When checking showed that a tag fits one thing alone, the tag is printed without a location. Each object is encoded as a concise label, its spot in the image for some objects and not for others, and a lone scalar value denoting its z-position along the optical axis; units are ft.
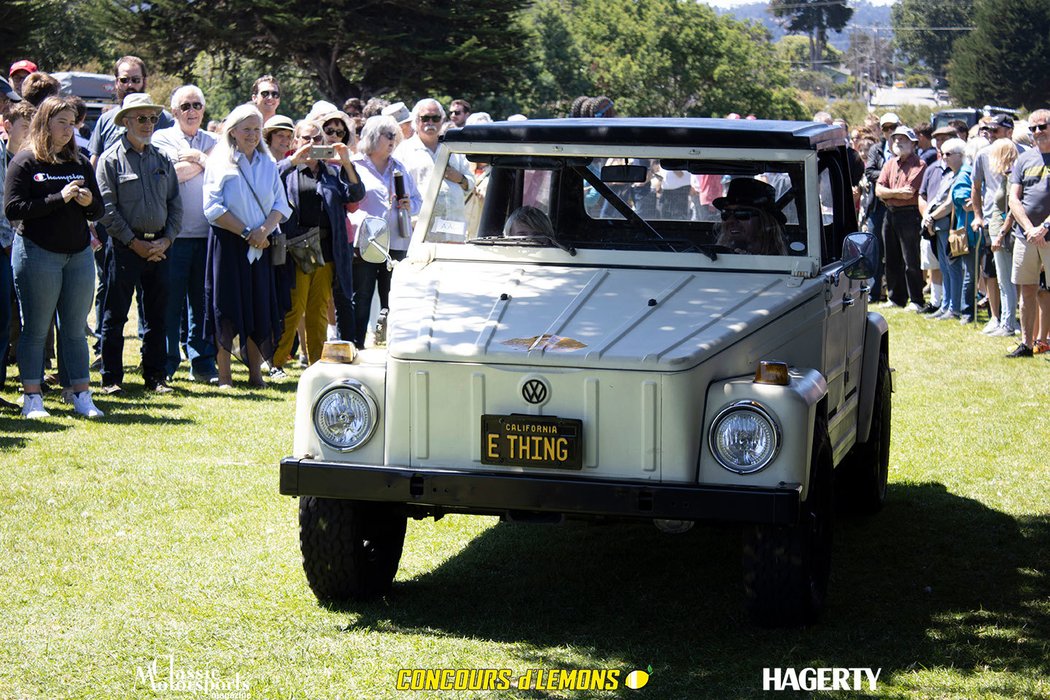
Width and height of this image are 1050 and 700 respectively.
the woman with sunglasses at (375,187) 41.50
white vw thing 18.31
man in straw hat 36.19
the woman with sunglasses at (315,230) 40.24
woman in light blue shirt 37.65
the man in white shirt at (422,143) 43.27
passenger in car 23.41
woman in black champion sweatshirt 32.40
